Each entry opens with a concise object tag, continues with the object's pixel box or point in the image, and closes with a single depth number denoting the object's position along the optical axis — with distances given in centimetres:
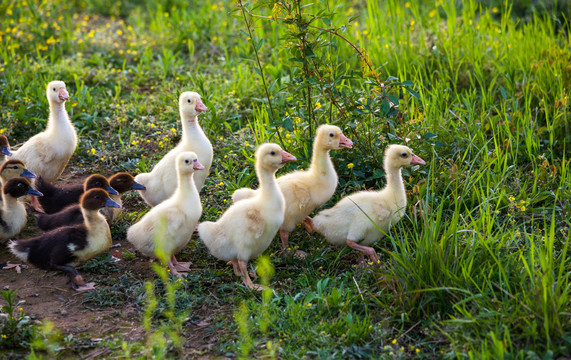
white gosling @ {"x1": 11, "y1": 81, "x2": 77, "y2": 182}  627
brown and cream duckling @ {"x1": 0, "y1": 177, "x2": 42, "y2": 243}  562
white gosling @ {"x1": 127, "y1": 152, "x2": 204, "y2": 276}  508
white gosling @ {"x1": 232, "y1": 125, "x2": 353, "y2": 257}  537
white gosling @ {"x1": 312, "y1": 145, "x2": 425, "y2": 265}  518
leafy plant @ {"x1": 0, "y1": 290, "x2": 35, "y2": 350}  440
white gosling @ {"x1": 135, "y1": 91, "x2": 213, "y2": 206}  576
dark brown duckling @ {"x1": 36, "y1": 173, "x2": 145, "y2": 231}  559
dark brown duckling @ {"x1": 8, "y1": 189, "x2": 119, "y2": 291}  511
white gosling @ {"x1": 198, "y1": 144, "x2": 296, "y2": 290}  501
